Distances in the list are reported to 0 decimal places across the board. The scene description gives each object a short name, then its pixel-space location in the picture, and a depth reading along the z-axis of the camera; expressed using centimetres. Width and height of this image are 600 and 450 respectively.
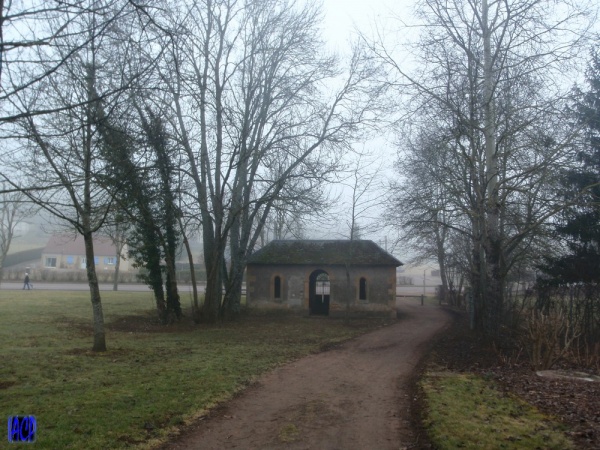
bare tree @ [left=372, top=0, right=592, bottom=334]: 1487
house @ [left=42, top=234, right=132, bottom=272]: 7350
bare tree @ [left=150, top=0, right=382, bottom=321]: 2306
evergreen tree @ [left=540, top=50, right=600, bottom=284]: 1702
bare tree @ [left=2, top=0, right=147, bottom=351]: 711
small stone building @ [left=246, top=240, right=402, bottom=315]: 2958
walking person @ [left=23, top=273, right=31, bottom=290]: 4368
